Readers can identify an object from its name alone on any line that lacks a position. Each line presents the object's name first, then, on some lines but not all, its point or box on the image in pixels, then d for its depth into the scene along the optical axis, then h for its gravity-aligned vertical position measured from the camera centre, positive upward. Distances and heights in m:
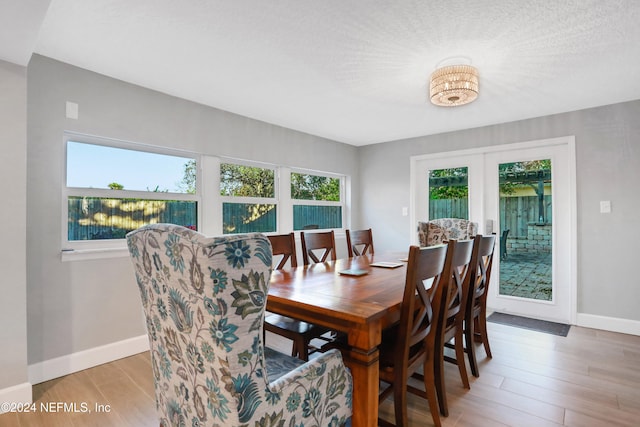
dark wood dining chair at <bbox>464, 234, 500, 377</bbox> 2.07 -0.57
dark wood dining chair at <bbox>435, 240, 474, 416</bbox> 1.68 -0.59
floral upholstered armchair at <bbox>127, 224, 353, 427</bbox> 0.86 -0.36
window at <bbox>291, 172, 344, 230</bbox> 4.28 +0.18
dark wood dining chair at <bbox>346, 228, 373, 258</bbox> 3.10 -0.27
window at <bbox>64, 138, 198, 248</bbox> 2.47 +0.22
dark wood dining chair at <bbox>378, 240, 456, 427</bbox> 1.38 -0.58
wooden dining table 1.25 -0.40
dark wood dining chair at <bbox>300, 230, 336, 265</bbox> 2.68 -0.25
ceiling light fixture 2.17 +0.88
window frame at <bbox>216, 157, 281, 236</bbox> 3.34 +0.19
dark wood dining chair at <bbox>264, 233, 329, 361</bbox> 1.82 -0.67
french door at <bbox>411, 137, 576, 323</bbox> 3.47 -0.02
